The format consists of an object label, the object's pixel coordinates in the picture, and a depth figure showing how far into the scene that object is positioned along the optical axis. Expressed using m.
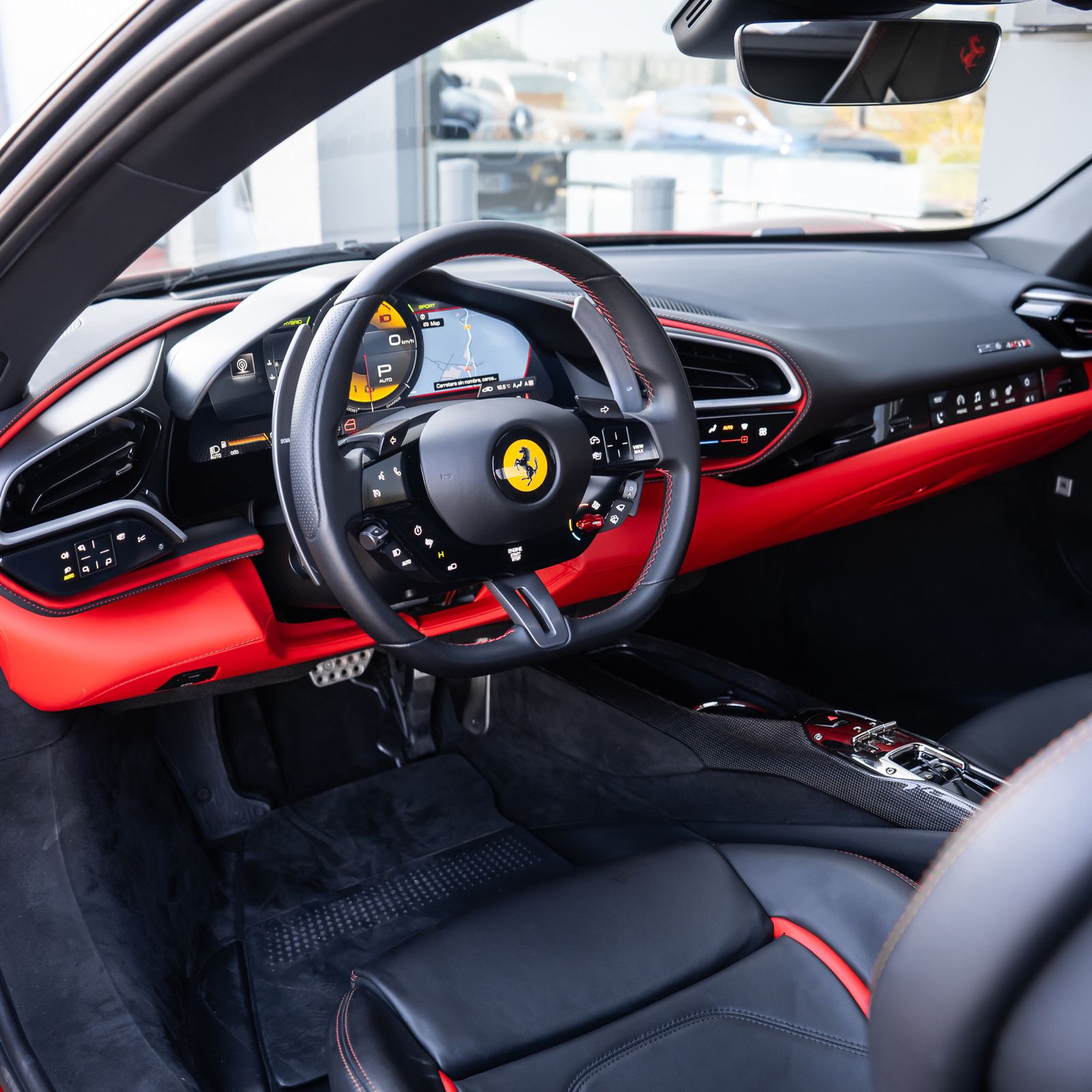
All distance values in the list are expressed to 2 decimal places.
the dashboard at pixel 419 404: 1.52
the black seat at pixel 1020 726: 1.83
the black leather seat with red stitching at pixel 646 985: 1.19
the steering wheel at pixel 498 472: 1.37
